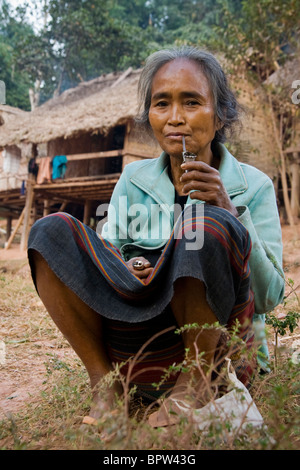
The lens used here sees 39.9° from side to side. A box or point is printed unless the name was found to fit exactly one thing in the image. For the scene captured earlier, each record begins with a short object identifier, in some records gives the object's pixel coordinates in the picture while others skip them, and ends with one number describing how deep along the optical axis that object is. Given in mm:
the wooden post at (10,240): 13118
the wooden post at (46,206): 13414
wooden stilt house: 9539
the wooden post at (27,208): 11820
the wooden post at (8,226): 16722
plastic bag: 1236
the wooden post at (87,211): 12328
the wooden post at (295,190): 8836
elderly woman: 1402
